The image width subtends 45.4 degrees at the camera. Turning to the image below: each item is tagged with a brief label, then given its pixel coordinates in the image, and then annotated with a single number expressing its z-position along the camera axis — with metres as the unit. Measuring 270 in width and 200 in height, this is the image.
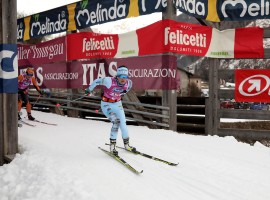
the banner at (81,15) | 9.54
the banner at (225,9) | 8.70
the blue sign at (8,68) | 5.99
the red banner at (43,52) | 12.04
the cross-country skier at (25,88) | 10.29
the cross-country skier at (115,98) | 6.27
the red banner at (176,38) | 8.71
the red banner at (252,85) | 8.70
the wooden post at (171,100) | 8.80
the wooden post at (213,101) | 9.15
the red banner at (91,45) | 10.26
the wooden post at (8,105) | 6.04
